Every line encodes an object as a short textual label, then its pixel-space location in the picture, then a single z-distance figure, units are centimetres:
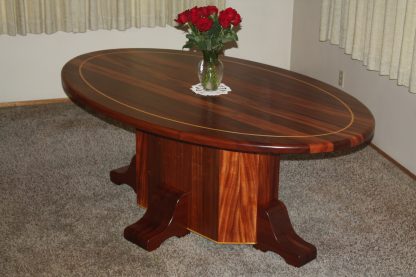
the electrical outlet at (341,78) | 489
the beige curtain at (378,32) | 388
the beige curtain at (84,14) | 482
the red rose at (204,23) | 307
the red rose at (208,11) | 312
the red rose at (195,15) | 310
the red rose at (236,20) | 311
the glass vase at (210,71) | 323
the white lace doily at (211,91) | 325
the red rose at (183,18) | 315
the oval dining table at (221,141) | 276
